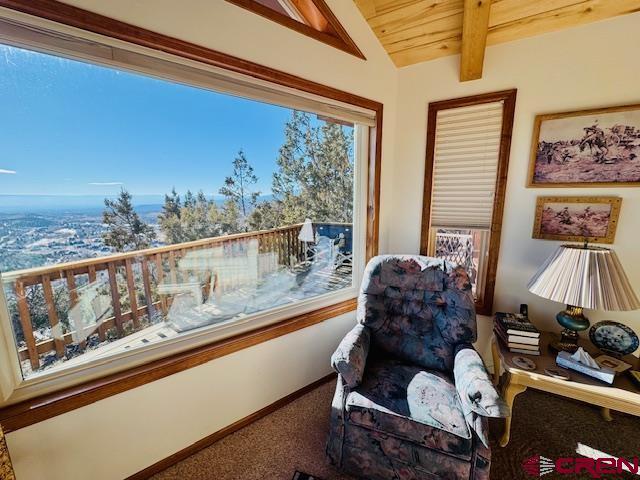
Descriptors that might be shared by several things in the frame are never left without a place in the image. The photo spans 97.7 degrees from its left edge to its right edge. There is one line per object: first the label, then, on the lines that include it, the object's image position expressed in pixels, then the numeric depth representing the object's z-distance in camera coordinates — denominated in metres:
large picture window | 1.12
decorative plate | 1.48
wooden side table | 1.30
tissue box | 1.36
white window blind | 2.03
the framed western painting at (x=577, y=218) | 1.73
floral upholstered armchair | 1.22
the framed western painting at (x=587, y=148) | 1.65
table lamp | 1.36
